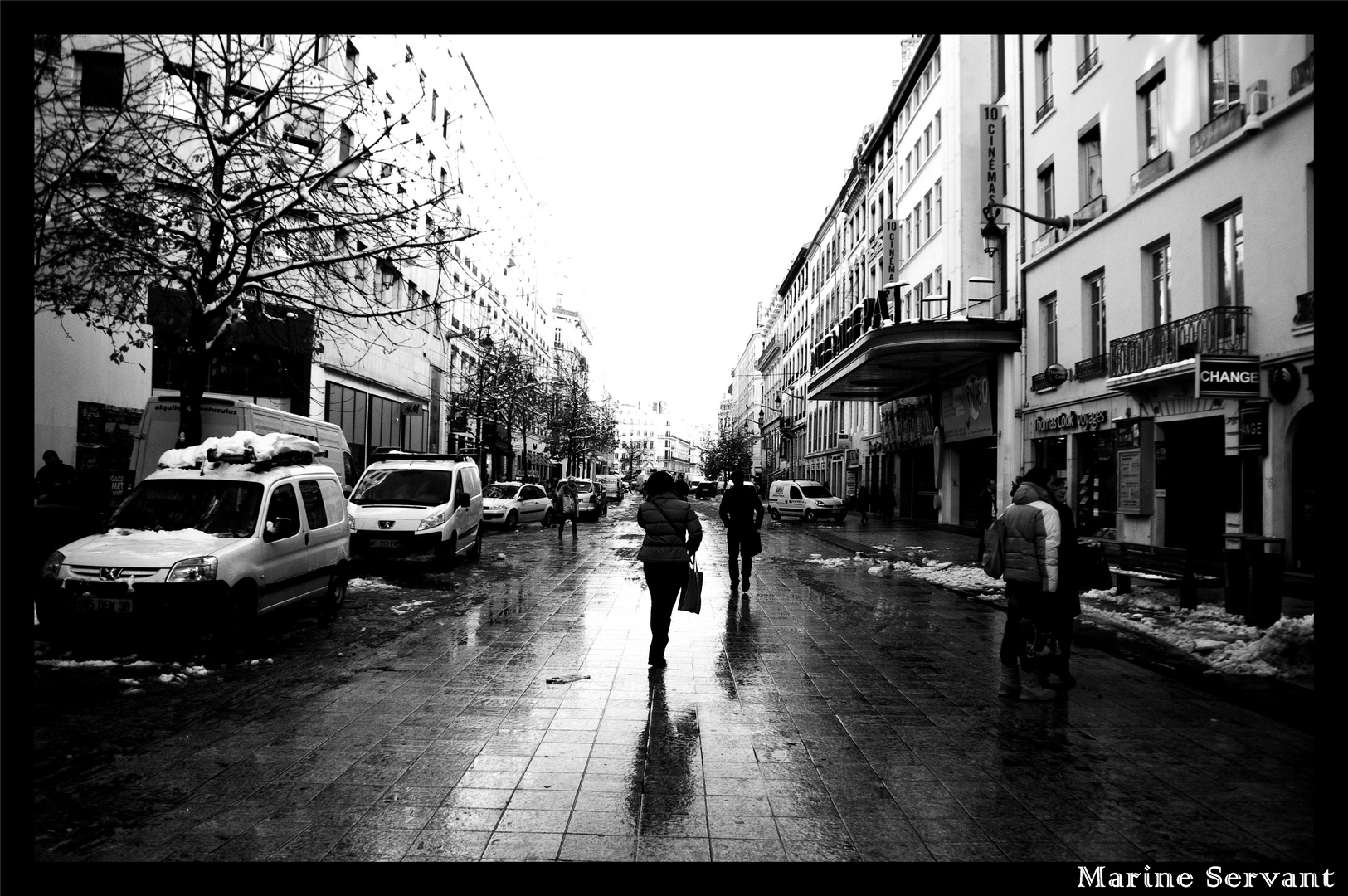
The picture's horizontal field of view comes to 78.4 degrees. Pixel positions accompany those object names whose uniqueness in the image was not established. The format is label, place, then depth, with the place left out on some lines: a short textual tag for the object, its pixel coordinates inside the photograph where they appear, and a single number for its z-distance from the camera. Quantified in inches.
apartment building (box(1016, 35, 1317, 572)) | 523.2
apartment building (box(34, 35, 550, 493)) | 482.9
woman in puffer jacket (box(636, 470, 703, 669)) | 303.1
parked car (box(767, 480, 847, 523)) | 1441.9
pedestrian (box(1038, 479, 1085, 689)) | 277.9
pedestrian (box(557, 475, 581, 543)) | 961.5
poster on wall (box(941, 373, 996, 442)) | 1067.3
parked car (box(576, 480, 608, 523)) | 1398.9
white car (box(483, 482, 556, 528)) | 1117.1
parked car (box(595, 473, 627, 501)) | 2677.2
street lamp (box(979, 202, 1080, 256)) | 833.5
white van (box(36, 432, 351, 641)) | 295.3
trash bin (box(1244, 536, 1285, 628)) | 350.6
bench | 445.4
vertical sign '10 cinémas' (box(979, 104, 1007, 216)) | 1038.4
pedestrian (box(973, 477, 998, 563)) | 738.6
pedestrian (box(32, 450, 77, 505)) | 496.1
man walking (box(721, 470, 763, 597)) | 502.6
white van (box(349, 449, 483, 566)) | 585.9
